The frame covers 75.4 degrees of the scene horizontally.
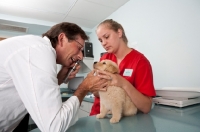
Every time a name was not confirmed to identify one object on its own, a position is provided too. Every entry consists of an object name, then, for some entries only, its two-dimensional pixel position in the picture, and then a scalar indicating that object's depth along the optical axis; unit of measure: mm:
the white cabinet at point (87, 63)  3070
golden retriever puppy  731
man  509
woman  773
